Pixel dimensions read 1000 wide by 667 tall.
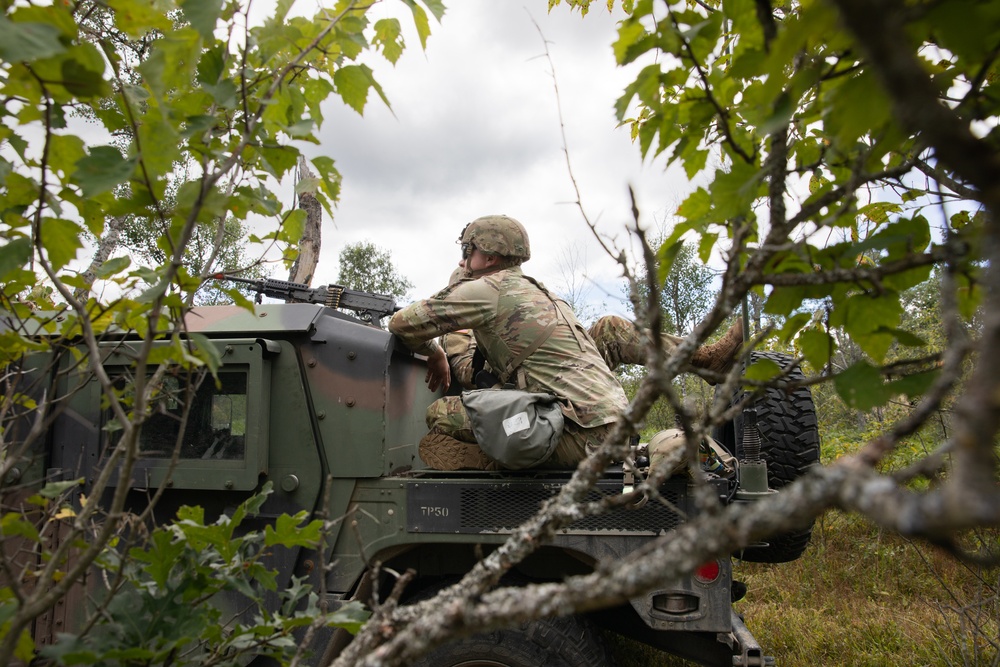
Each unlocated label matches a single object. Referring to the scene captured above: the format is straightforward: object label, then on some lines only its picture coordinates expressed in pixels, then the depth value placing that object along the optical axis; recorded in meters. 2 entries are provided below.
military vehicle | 2.53
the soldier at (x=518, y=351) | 2.86
